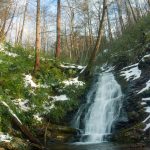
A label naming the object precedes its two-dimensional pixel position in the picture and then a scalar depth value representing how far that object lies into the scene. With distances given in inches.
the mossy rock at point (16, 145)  248.9
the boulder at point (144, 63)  412.2
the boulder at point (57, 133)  336.0
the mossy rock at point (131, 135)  293.8
